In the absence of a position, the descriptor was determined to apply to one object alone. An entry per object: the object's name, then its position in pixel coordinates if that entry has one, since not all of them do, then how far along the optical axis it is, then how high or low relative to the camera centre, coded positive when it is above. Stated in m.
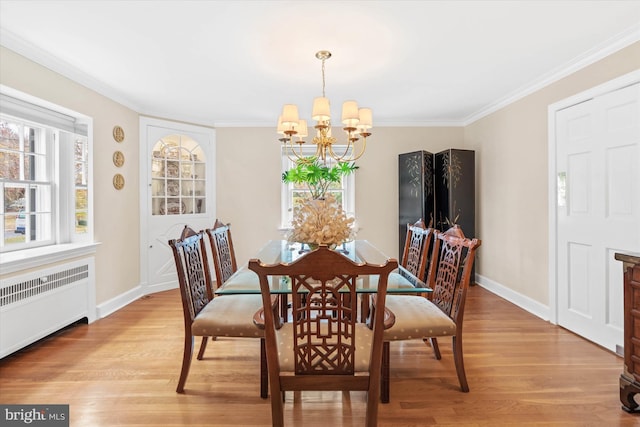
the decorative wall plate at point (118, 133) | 3.87 +0.90
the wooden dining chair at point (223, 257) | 2.62 -0.38
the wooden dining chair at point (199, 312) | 2.05 -0.64
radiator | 2.52 -0.74
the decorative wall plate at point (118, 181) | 3.88 +0.35
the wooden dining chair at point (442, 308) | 2.00 -0.63
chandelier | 2.60 +0.71
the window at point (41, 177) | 2.81 +0.33
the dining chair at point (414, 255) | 2.15 -0.37
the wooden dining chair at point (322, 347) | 1.35 -0.58
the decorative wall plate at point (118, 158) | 3.88 +0.61
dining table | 1.82 -0.40
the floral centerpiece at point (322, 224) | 2.26 -0.08
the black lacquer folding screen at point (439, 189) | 4.57 +0.30
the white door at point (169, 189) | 4.48 +0.32
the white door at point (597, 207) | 2.57 +0.02
